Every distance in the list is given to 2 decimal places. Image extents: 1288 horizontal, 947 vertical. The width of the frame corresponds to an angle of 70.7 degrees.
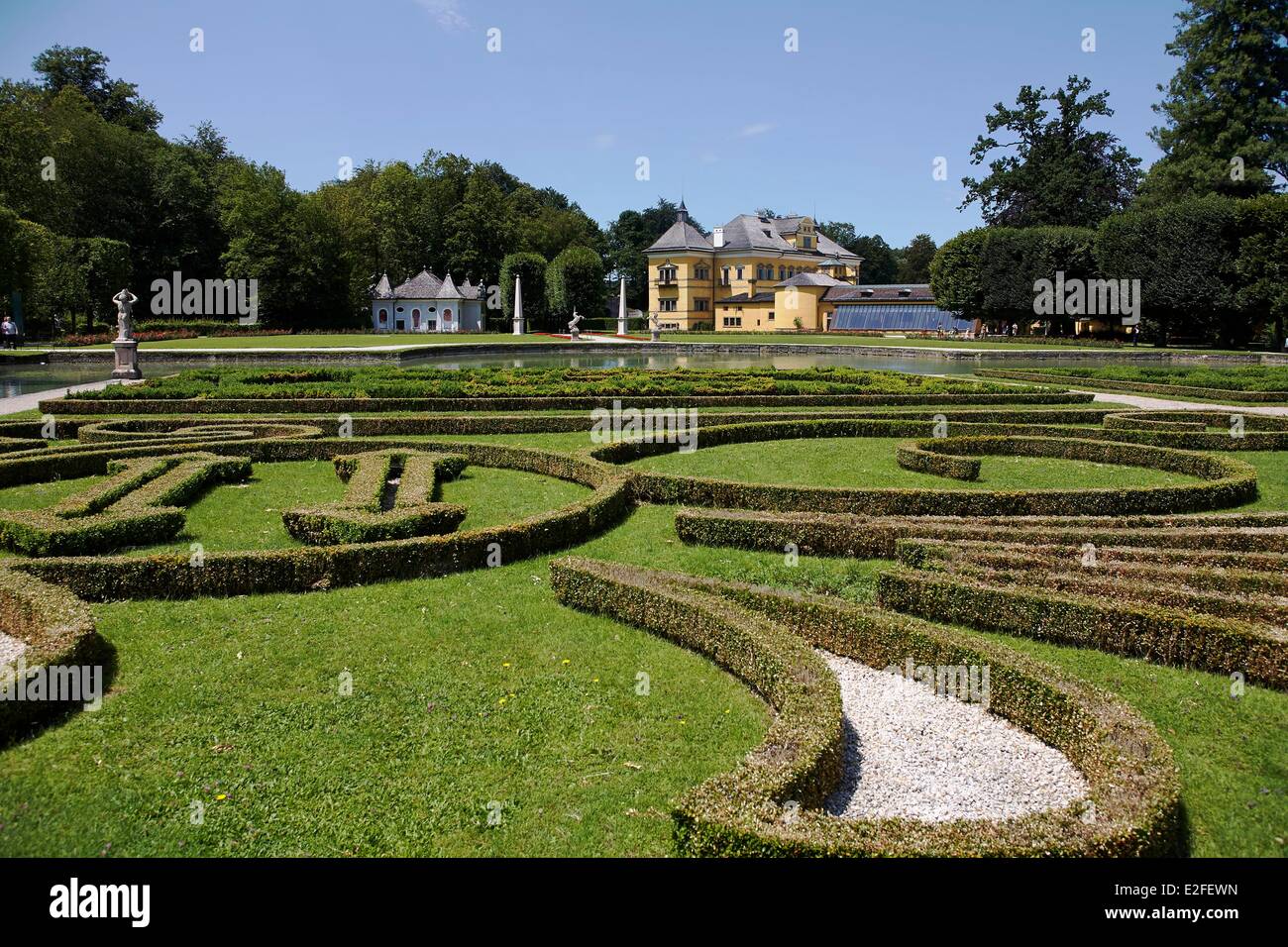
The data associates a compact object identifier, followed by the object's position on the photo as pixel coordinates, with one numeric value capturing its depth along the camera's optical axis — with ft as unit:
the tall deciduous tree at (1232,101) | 165.99
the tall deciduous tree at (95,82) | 230.07
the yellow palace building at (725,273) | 263.70
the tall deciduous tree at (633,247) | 318.04
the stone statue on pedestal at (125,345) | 88.69
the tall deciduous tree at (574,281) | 224.12
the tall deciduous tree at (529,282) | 225.09
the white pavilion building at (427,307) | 230.07
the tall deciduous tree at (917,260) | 352.57
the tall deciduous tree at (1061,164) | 202.49
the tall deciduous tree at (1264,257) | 144.25
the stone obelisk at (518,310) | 213.25
